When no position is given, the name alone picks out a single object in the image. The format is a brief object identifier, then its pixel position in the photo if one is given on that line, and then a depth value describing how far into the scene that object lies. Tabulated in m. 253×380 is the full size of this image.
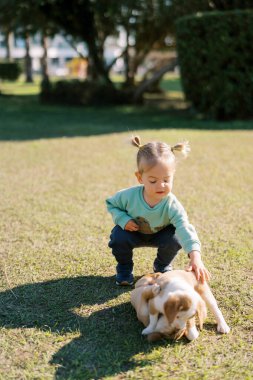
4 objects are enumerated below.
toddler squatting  3.00
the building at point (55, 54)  68.06
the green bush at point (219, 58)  11.08
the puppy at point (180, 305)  2.49
